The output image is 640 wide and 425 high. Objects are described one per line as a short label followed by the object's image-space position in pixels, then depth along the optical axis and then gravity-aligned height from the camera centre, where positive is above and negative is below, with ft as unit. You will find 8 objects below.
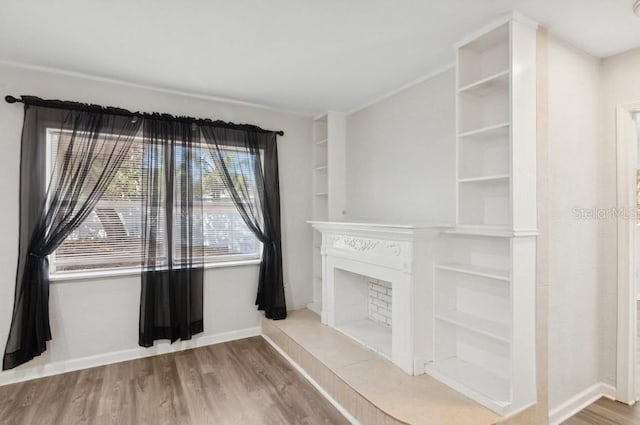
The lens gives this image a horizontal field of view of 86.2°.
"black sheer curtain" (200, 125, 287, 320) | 11.80 +0.94
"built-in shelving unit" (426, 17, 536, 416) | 6.68 -0.48
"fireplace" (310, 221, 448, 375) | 8.06 -1.73
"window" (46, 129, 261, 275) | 9.86 -0.13
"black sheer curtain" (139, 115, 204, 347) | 10.46 -0.53
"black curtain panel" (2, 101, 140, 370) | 8.98 +0.73
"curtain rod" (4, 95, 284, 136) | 9.12 +3.12
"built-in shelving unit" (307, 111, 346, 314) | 12.94 +1.56
